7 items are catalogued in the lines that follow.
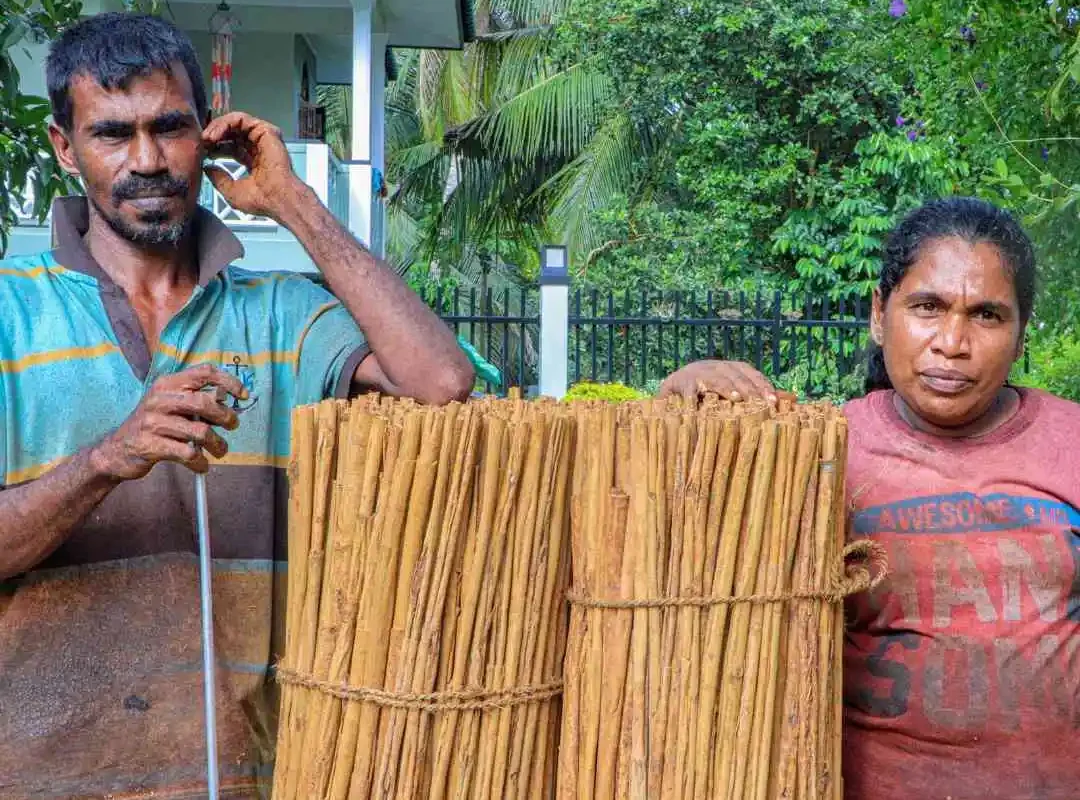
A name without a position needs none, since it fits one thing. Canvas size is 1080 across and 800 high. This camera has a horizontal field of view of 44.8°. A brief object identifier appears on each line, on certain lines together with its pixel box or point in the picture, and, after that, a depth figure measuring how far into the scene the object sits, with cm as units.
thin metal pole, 193
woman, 233
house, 1307
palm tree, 1795
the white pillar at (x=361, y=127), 1376
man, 225
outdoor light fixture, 1182
